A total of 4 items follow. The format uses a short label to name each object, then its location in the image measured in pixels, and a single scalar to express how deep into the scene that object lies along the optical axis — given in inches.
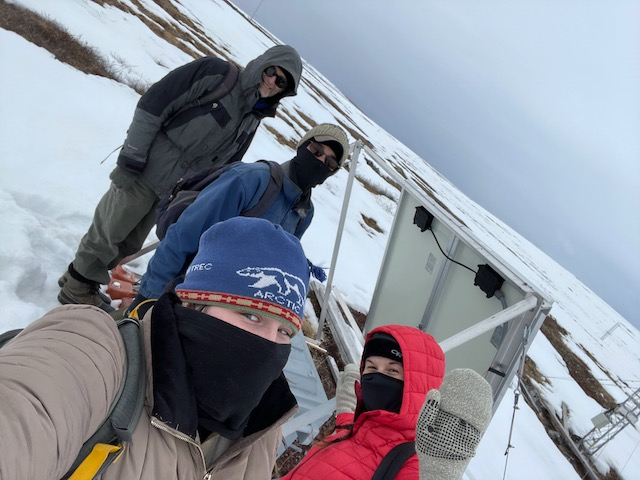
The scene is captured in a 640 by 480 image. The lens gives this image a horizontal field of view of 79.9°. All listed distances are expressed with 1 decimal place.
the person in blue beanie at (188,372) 27.6
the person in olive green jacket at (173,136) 97.0
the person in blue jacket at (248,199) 79.2
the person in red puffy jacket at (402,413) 50.9
